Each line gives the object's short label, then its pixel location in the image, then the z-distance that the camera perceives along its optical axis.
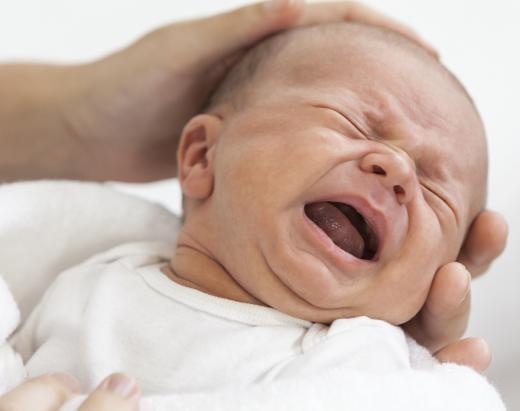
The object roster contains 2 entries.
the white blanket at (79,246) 0.46
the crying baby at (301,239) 0.49
